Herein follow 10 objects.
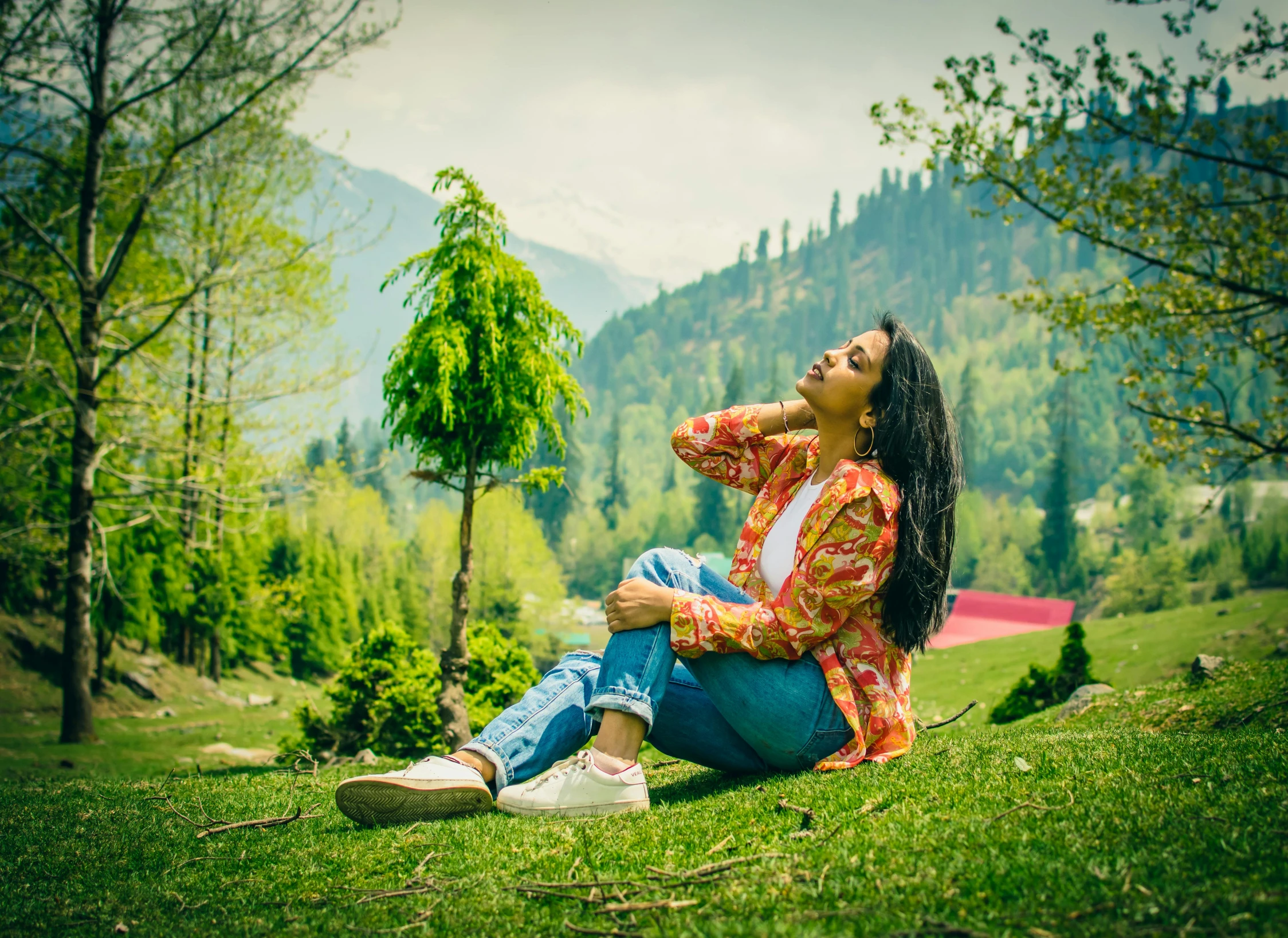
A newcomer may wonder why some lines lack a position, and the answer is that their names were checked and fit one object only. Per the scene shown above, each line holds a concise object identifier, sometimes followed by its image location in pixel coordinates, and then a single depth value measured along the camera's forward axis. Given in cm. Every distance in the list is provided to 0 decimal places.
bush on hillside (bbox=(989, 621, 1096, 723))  1216
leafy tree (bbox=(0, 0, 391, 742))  1189
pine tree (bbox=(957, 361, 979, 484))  9069
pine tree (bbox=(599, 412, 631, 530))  9500
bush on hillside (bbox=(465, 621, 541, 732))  1082
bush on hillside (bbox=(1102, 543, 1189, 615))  5150
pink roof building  5709
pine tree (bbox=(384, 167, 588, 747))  929
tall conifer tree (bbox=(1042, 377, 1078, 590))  6800
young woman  324
